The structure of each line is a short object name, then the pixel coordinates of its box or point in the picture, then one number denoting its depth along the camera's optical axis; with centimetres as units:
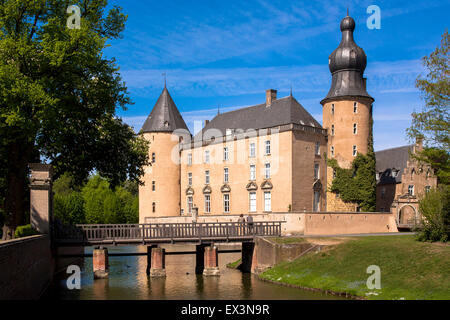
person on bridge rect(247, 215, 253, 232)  3219
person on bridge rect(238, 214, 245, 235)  3186
